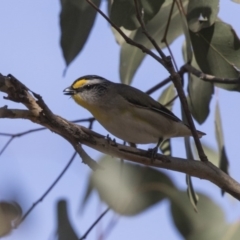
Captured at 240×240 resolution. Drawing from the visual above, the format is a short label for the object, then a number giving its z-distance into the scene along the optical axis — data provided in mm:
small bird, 5199
